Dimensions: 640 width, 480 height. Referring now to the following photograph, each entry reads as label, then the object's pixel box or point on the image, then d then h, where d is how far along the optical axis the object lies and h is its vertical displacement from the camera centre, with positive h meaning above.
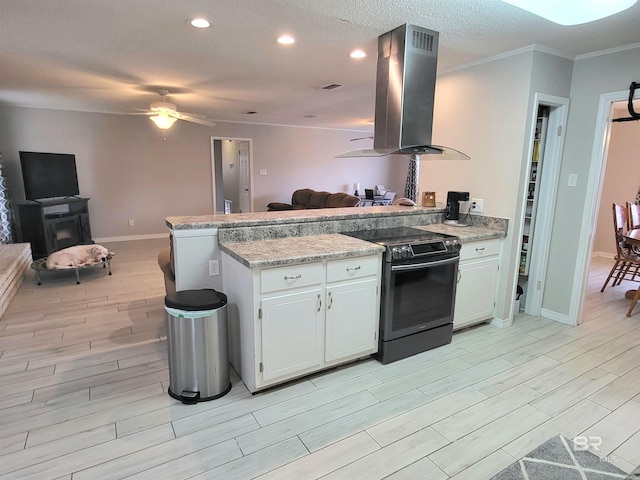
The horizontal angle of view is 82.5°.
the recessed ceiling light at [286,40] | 2.75 +1.04
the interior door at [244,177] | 8.22 -0.05
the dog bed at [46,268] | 4.34 -1.14
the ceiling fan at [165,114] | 4.63 +0.76
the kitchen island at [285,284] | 2.18 -0.69
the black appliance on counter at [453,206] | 3.50 -0.27
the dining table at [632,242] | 3.61 -0.64
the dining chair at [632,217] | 4.53 -0.44
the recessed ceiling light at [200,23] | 2.46 +1.02
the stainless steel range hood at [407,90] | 2.62 +0.64
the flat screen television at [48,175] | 5.40 -0.05
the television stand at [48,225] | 5.43 -0.80
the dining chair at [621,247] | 4.08 -0.75
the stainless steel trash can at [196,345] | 2.13 -1.01
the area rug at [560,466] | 1.68 -1.34
